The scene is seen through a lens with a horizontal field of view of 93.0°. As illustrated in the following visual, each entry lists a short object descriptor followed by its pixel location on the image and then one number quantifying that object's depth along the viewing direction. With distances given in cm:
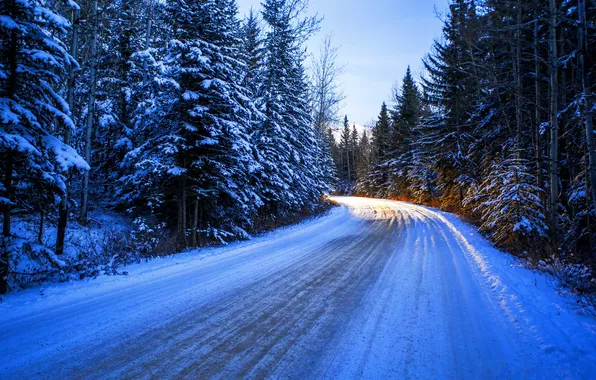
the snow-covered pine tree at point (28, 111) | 451
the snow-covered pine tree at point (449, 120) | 1919
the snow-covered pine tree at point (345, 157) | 5783
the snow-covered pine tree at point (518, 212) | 859
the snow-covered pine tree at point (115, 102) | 1253
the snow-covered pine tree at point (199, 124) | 930
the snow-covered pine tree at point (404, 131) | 3153
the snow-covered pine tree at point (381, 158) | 3797
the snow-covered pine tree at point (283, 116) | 1431
